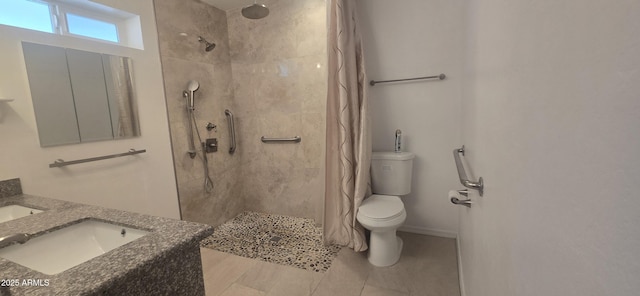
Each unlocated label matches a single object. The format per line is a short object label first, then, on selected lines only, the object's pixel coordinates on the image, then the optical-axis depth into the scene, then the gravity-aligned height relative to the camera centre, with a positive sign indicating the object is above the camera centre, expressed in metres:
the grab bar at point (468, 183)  0.90 -0.27
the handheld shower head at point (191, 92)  2.29 +0.32
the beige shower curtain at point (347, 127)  1.85 -0.06
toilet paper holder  1.19 -0.42
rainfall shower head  1.92 +0.87
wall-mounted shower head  2.38 +0.78
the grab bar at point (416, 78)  2.02 +0.32
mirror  1.46 +0.24
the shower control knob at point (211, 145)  2.50 -0.20
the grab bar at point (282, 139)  2.61 -0.18
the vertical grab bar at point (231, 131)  2.72 -0.07
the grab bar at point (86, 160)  1.51 -0.18
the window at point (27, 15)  1.39 +0.70
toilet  1.75 -0.67
